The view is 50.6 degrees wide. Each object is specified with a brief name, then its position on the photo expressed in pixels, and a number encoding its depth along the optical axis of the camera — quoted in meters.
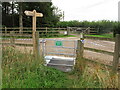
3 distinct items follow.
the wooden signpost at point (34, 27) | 4.94
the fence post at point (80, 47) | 4.22
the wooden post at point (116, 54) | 3.61
